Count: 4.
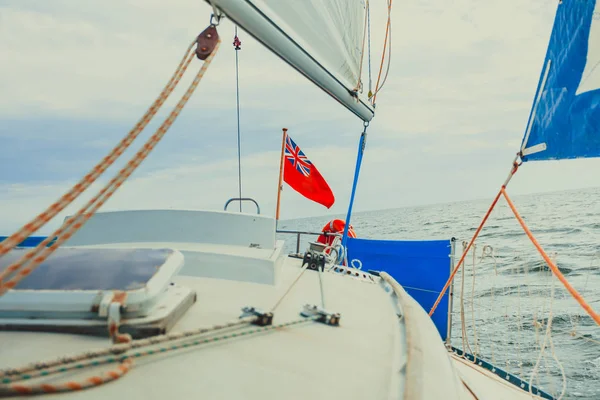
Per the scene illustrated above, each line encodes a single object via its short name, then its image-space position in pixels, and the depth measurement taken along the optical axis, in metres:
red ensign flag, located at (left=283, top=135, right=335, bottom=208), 7.73
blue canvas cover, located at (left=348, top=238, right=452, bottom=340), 6.23
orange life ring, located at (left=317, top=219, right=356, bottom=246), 8.11
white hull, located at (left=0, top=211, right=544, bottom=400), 1.25
